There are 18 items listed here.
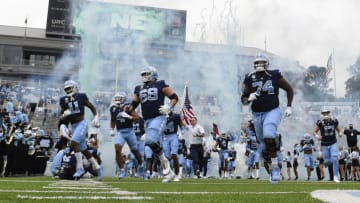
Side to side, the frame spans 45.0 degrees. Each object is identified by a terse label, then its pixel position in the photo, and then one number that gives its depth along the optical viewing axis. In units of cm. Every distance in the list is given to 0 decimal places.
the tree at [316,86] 6356
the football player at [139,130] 1302
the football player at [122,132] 1103
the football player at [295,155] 1984
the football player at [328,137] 1272
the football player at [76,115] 883
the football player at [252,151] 1661
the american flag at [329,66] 3744
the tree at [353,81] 6606
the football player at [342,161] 1845
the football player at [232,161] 1923
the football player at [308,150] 1686
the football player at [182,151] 1777
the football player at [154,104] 879
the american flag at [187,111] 1934
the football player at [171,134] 1169
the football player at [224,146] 1847
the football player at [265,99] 798
